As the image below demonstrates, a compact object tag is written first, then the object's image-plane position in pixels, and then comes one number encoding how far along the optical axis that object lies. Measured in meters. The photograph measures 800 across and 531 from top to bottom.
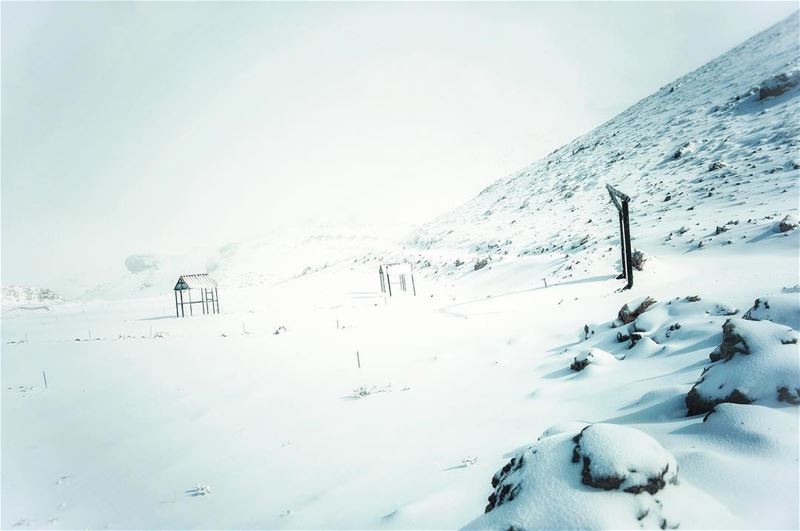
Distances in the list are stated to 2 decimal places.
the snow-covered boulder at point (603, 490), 3.24
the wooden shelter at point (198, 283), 29.55
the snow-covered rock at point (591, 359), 8.62
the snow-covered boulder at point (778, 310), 5.68
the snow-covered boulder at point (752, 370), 4.29
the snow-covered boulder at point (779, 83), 36.75
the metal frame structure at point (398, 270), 29.62
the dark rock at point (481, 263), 30.92
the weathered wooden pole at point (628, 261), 15.45
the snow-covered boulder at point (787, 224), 16.41
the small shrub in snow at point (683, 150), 37.41
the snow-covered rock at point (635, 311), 10.77
